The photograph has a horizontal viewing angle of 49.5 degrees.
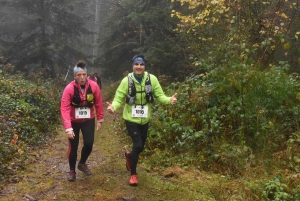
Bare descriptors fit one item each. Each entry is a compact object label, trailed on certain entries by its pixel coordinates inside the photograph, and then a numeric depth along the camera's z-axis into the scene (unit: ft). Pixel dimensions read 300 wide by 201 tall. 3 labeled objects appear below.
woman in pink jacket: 17.39
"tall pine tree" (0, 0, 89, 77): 67.97
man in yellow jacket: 17.21
